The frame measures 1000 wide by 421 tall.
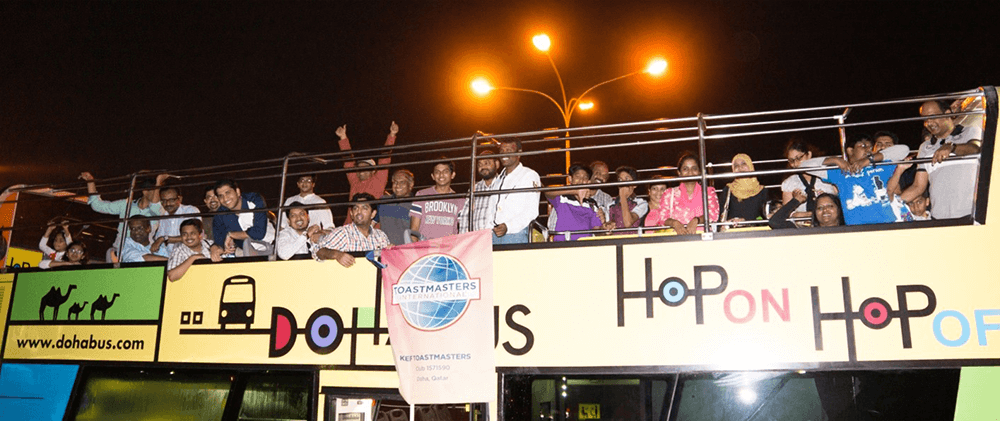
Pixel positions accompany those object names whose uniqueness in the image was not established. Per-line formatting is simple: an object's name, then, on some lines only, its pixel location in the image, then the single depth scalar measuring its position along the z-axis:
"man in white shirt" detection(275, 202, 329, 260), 6.37
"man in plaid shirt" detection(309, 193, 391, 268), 6.11
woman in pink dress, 6.39
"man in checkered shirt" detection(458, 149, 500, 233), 6.27
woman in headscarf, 6.42
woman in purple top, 6.90
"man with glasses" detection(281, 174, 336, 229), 7.63
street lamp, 11.48
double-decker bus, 4.62
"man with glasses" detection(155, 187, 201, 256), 7.90
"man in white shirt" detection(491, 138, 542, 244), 6.09
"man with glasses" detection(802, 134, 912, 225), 5.20
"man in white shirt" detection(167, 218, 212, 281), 6.79
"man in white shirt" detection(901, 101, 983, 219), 4.85
